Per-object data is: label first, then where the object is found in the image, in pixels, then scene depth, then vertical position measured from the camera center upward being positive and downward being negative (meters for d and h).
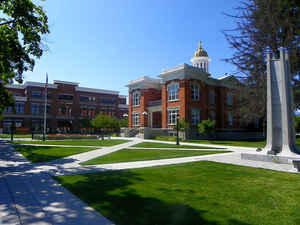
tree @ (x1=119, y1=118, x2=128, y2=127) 46.78 -0.08
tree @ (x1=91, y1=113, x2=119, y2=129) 38.62 +0.29
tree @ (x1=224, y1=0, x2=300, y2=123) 22.02 +8.90
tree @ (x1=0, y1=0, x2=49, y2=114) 11.16 +5.30
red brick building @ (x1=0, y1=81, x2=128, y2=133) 55.31 +4.93
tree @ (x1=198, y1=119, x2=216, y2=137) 29.47 -0.45
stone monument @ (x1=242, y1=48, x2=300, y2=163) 10.78 +0.41
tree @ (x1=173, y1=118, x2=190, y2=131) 29.84 -0.32
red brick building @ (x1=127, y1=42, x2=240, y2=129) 33.68 +4.46
